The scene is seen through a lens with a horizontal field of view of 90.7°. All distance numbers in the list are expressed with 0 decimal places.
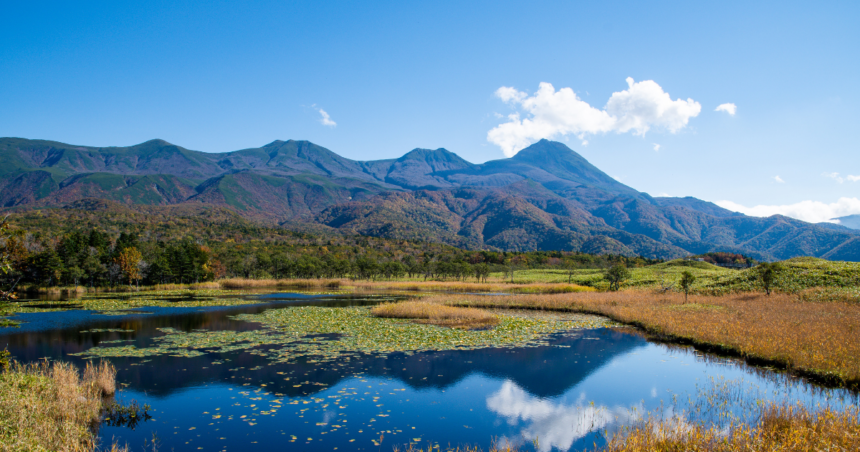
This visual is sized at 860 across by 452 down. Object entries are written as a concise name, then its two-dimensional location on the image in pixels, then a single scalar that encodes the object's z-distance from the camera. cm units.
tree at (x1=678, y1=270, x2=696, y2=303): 4506
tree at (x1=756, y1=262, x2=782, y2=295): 4216
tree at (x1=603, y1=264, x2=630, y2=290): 6519
